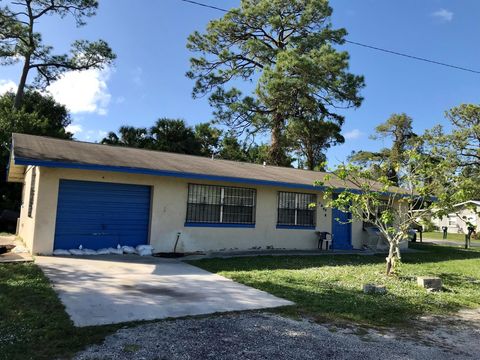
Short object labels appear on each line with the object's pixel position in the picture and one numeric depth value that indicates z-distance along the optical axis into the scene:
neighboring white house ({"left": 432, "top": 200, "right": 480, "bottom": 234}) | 47.88
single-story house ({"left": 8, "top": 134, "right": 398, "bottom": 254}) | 11.33
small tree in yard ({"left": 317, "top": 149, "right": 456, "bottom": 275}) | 10.52
